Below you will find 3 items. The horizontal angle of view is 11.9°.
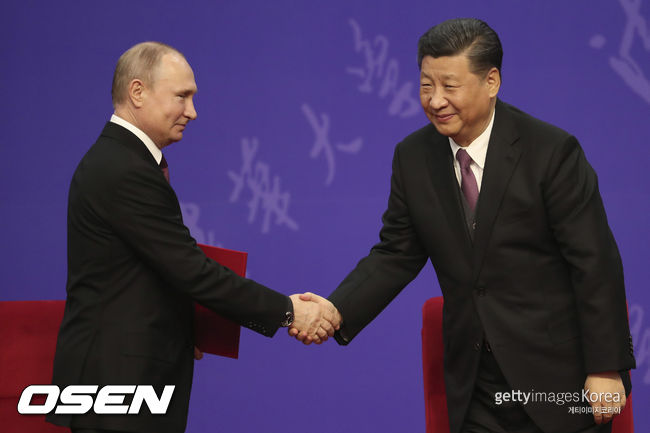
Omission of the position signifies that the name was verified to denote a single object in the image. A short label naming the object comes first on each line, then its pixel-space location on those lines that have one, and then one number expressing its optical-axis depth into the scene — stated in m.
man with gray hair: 6.66
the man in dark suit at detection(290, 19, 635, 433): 6.62
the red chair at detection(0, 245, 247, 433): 6.92
